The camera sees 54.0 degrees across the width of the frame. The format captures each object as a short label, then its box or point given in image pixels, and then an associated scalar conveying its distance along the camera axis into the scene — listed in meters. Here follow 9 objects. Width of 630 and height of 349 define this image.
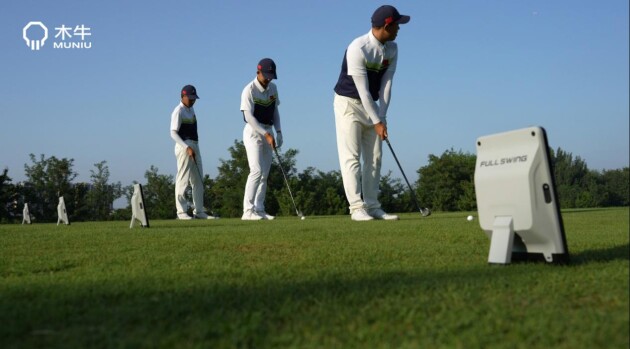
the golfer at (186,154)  13.07
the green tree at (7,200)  33.19
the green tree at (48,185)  35.25
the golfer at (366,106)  7.44
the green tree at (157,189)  33.25
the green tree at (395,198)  18.98
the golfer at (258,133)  10.27
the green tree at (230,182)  28.30
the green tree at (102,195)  35.53
